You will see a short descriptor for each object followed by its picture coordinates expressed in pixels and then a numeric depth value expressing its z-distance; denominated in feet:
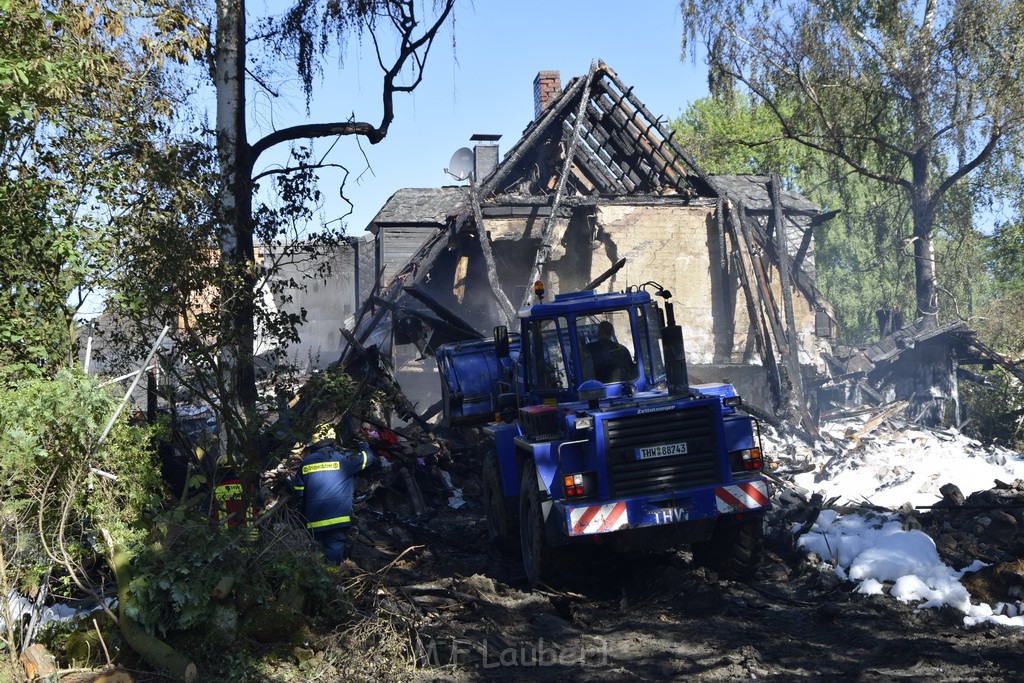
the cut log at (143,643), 19.45
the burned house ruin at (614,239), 69.10
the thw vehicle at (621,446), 25.61
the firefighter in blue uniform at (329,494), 27.73
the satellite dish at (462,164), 98.84
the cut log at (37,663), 19.84
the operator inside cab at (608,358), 28.81
